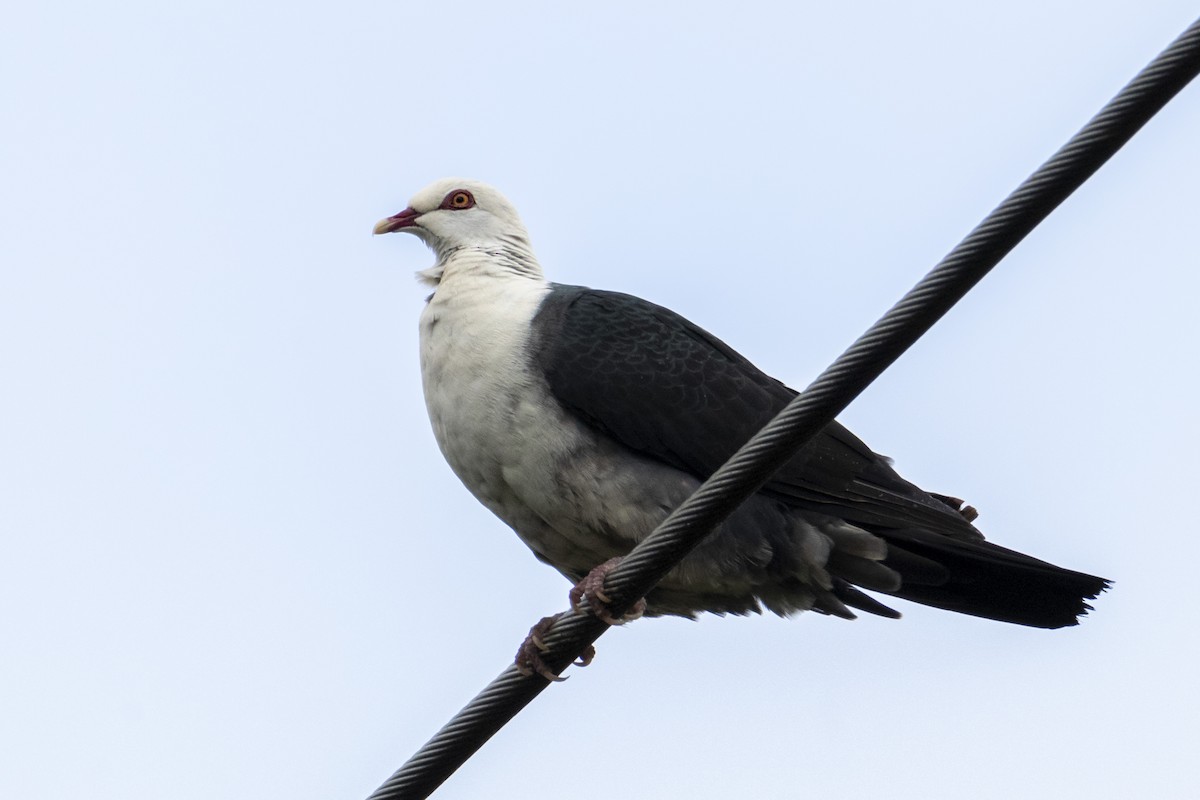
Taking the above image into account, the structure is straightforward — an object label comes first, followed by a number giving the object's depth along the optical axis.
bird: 10.12
